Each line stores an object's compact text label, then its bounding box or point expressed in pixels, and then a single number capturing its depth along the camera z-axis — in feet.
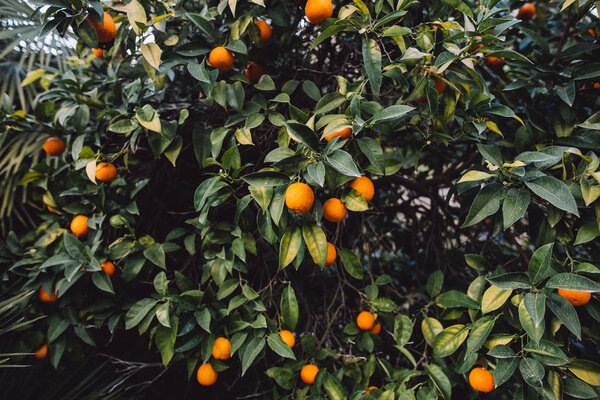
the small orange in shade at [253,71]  4.05
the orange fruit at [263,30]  3.73
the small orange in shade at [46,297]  4.02
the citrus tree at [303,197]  2.93
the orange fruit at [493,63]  4.48
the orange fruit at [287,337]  3.61
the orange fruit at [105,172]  3.90
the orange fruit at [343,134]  2.95
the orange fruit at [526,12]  5.26
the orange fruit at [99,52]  3.92
